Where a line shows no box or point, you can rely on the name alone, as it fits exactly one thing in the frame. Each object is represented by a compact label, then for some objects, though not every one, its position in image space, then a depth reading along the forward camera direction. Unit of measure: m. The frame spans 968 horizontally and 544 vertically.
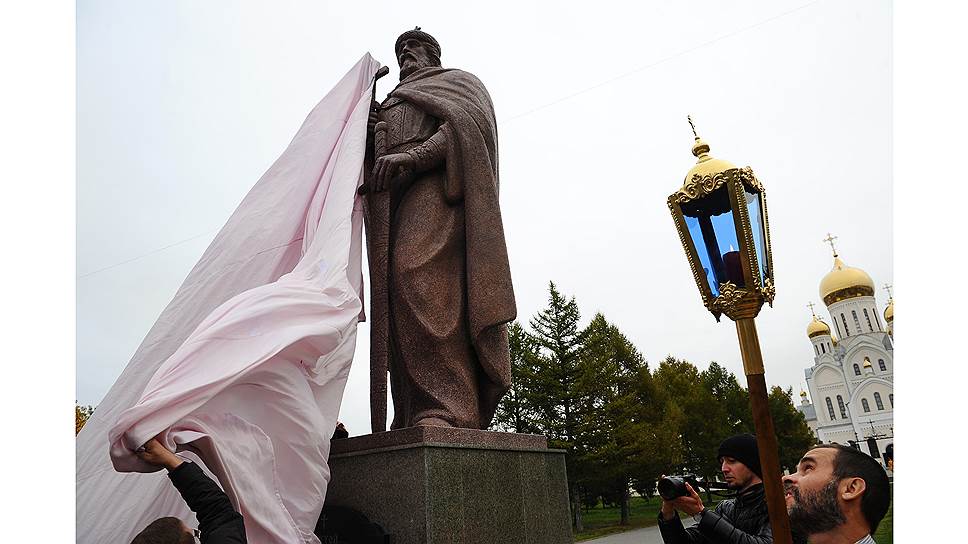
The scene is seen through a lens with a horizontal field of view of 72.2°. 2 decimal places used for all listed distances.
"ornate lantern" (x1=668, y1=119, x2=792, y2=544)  2.47
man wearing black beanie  3.10
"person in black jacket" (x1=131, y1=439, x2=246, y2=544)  2.12
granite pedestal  3.12
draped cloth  2.60
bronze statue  3.96
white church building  57.09
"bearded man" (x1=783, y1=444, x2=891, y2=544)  2.38
